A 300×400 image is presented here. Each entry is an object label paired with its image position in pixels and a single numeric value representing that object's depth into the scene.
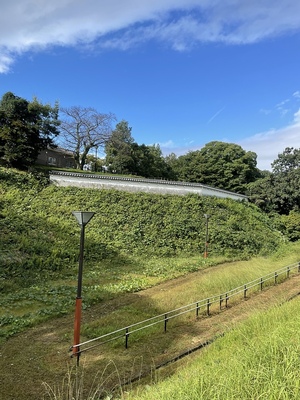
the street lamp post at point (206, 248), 16.33
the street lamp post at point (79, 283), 6.33
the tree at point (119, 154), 34.34
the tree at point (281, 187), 27.98
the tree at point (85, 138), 32.91
